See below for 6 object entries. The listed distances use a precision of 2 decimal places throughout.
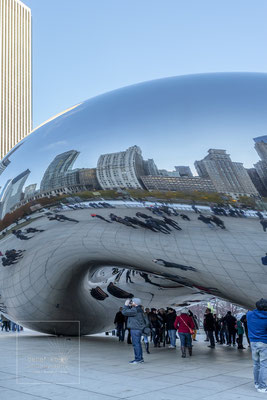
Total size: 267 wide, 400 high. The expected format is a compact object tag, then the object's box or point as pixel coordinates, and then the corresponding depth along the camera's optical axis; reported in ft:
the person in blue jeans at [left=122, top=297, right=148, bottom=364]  20.67
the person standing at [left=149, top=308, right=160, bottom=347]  29.35
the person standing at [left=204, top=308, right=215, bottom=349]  29.86
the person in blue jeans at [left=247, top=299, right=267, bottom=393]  14.70
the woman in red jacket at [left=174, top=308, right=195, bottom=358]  23.43
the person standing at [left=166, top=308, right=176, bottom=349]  27.37
